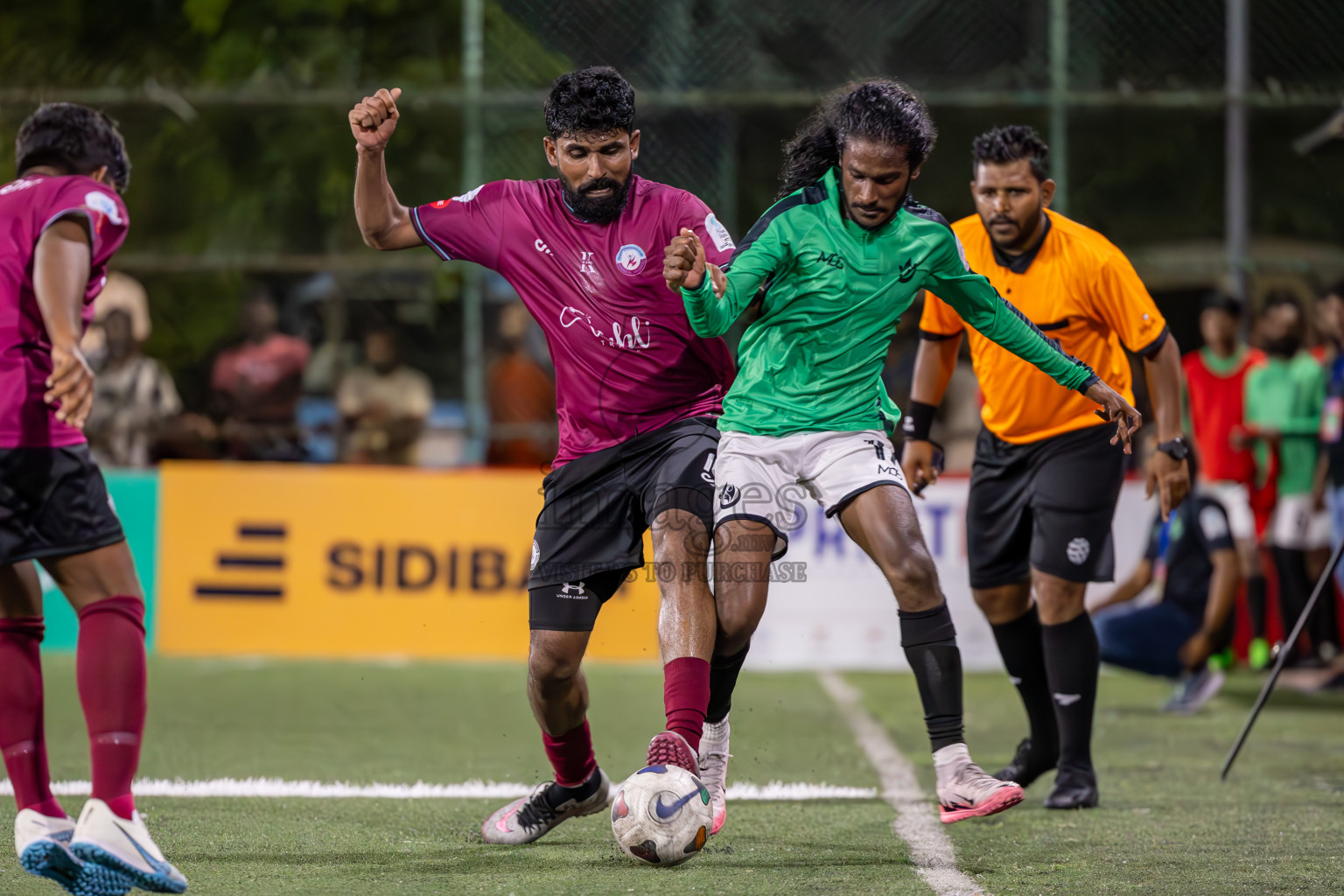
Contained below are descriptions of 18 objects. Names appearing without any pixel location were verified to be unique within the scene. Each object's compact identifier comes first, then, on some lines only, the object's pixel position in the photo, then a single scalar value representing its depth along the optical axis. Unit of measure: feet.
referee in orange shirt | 37.06
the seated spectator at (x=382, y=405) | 72.38
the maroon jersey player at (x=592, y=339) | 30.50
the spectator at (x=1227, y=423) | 66.33
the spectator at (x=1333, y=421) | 61.57
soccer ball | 26.76
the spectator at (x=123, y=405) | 70.03
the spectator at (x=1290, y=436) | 65.92
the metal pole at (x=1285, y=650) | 40.52
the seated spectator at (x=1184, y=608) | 57.31
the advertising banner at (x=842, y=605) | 64.75
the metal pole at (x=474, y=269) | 73.46
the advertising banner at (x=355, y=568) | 65.36
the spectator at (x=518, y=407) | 73.05
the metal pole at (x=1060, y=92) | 73.87
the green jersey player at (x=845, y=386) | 29.94
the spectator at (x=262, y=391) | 71.56
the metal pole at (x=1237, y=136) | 73.56
